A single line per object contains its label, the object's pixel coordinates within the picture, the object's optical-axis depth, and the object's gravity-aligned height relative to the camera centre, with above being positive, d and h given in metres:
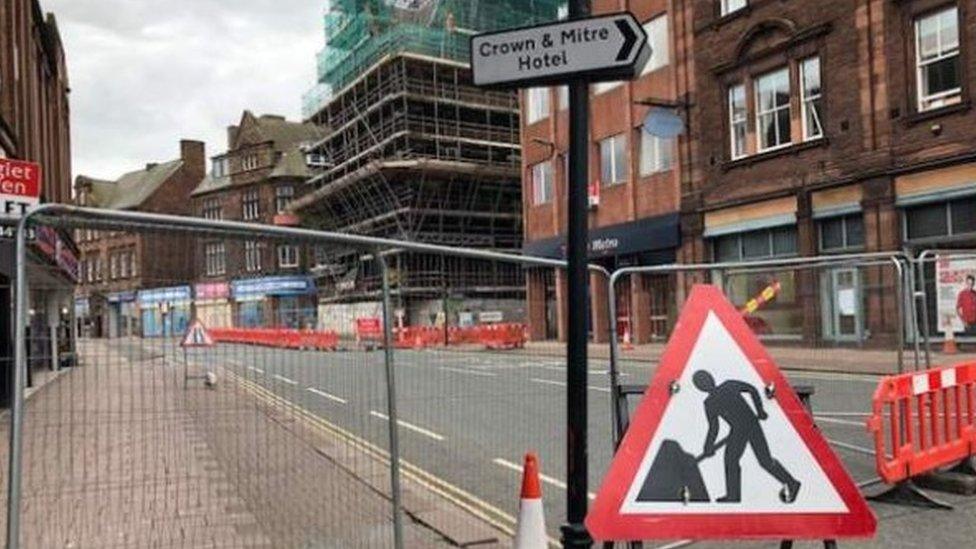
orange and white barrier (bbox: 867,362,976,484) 6.86 -1.07
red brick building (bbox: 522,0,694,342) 30.77 +4.98
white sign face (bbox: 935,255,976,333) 8.83 -0.07
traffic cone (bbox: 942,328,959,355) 8.93 -0.57
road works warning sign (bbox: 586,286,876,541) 4.39 -0.82
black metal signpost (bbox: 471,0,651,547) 4.51 +1.11
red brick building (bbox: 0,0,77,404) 4.42 +5.13
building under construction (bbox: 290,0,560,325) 55.66 +11.06
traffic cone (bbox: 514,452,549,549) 5.03 -1.20
